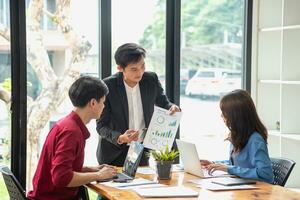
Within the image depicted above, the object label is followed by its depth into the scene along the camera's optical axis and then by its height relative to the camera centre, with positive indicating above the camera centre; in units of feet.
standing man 10.50 -0.83
